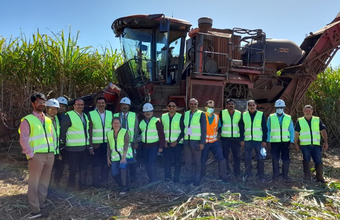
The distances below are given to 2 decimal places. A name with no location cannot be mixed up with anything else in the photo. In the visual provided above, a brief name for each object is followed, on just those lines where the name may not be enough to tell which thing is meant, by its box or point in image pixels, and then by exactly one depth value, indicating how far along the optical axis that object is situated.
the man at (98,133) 5.27
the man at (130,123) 5.33
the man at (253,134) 5.78
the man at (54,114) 4.58
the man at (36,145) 3.91
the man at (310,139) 5.65
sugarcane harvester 6.76
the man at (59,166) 5.12
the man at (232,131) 5.90
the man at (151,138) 5.43
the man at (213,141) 5.67
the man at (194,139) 5.43
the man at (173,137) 5.55
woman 5.03
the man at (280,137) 5.74
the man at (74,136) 4.94
